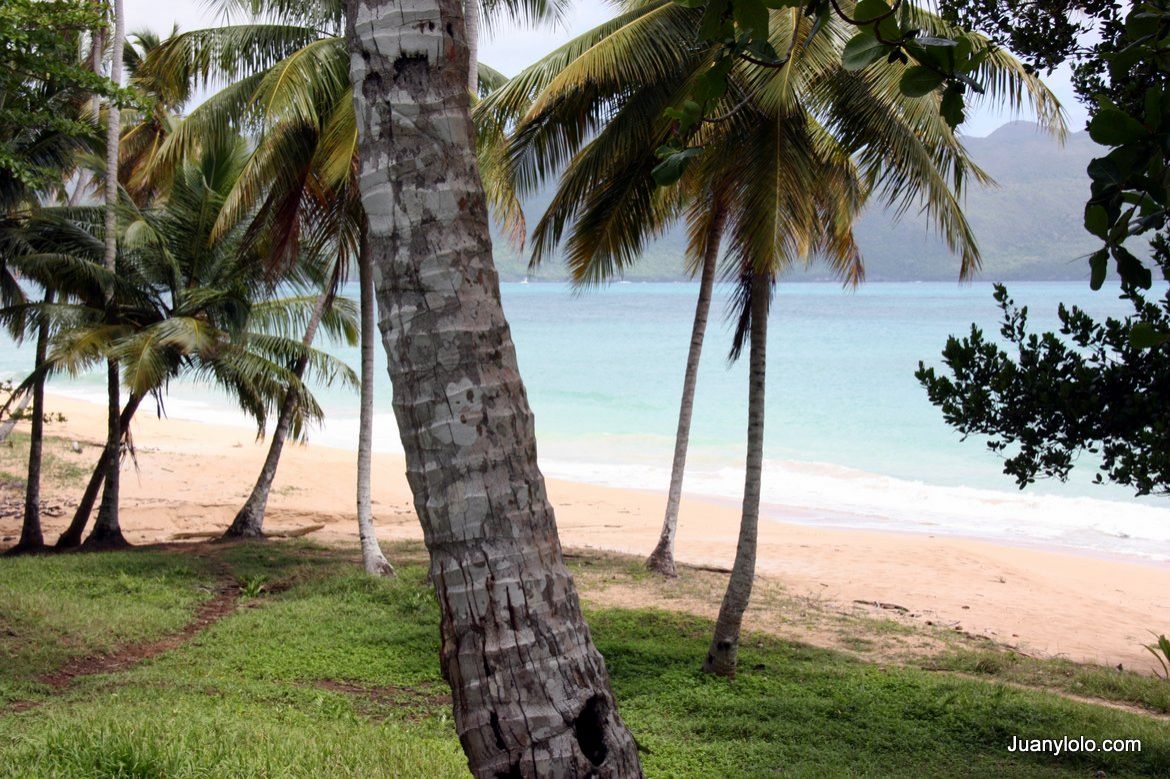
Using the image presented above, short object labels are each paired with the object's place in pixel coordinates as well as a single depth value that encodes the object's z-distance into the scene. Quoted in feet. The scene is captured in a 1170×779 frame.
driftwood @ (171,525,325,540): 49.60
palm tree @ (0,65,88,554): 39.96
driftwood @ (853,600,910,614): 40.03
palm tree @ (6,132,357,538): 39.42
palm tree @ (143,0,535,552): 32.60
